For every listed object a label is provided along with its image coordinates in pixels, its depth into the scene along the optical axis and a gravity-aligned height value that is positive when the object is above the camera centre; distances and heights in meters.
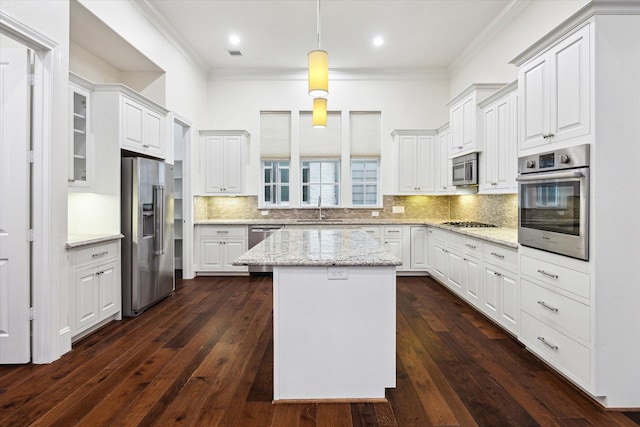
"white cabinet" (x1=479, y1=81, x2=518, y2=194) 3.69 +0.79
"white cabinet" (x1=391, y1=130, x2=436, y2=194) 6.12 +0.93
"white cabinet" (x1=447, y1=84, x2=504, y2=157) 4.37 +1.25
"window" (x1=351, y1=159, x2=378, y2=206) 6.57 +0.60
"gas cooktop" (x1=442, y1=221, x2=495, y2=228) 4.76 -0.17
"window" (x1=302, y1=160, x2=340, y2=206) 6.59 +0.58
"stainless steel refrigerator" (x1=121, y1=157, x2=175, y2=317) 3.85 -0.26
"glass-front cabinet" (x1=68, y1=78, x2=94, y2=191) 3.49 +0.76
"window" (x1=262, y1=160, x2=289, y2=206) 6.57 +0.58
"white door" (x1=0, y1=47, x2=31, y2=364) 2.70 +0.04
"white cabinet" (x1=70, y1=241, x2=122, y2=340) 3.09 -0.73
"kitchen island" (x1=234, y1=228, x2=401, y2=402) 2.19 -0.75
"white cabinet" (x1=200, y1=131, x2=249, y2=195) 6.11 +0.88
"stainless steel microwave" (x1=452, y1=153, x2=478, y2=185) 4.50 +0.58
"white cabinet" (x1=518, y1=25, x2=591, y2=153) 2.24 +0.85
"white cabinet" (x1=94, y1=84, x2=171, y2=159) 3.73 +1.05
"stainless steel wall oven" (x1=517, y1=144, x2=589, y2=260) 2.23 +0.08
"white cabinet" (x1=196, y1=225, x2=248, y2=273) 5.87 -0.51
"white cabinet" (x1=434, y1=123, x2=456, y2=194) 5.51 +0.80
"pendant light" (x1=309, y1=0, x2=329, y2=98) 2.75 +1.11
